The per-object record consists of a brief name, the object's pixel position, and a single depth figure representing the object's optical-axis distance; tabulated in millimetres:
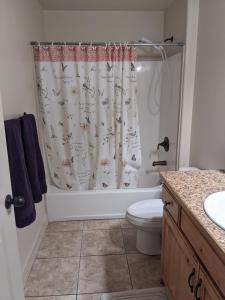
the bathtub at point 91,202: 2580
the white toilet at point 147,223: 1888
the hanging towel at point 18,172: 1472
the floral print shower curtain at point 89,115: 2297
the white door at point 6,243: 1026
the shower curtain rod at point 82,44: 2154
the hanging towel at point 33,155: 1688
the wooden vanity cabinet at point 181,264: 981
